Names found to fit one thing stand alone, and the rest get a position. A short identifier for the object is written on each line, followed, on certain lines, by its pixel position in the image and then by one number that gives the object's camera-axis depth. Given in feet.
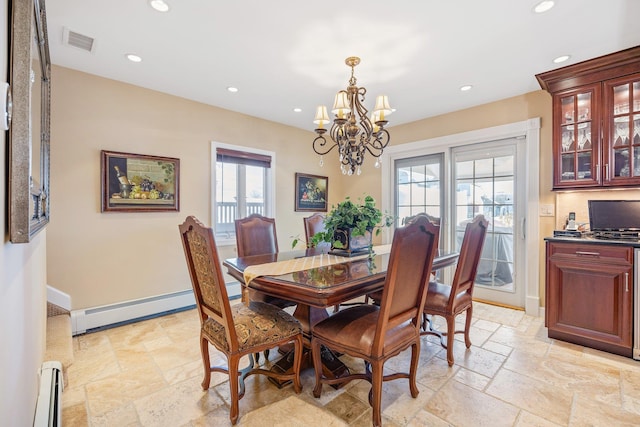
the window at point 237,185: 12.63
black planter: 8.33
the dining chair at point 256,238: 9.15
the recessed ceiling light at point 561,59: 8.55
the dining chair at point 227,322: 5.30
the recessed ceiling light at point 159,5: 6.34
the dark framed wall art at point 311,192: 15.51
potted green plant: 8.21
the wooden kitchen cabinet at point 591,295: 7.79
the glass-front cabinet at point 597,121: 8.35
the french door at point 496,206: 11.75
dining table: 5.41
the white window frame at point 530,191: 10.89
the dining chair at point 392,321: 5.09
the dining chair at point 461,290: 7.32
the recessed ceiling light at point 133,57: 8.47
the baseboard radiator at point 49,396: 4.38
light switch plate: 10.54
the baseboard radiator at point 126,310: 9.36
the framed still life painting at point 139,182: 9.81
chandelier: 8.09
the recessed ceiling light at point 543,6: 6.25
